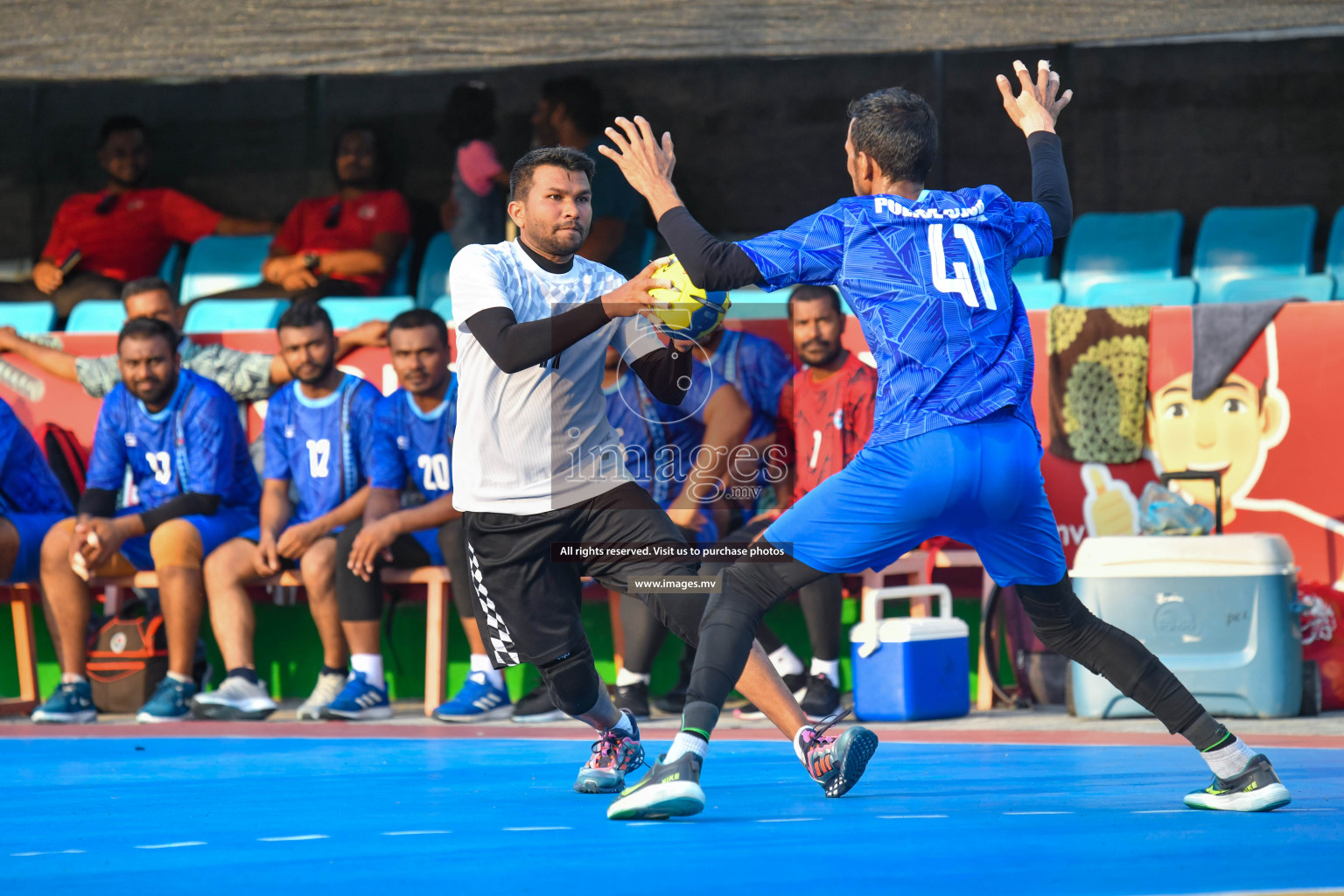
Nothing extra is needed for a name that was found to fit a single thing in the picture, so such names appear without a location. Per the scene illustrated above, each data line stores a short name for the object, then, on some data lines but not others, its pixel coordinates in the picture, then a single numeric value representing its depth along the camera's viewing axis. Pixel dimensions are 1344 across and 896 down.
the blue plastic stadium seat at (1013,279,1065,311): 18.25
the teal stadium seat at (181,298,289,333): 19.52
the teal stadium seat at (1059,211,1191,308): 20.27
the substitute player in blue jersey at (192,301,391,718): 15.66
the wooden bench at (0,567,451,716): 15.62
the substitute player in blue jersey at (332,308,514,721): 15.19
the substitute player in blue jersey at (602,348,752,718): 15.44
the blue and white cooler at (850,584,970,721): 14.46
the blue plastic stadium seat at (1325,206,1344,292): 18.66
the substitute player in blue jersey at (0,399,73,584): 16.42
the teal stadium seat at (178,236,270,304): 21.91
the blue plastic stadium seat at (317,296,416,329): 18.84
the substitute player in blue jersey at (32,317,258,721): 15.81
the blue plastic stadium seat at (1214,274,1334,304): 17.77
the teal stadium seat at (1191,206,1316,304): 19.67
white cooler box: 14.09
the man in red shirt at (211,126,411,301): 20.31
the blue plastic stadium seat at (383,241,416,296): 20.97
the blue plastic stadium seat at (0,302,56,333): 21.02
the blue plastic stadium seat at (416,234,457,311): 20.75
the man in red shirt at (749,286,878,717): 14.95
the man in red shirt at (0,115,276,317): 21.95
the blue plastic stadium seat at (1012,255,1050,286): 19.62
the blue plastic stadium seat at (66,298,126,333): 20.03
